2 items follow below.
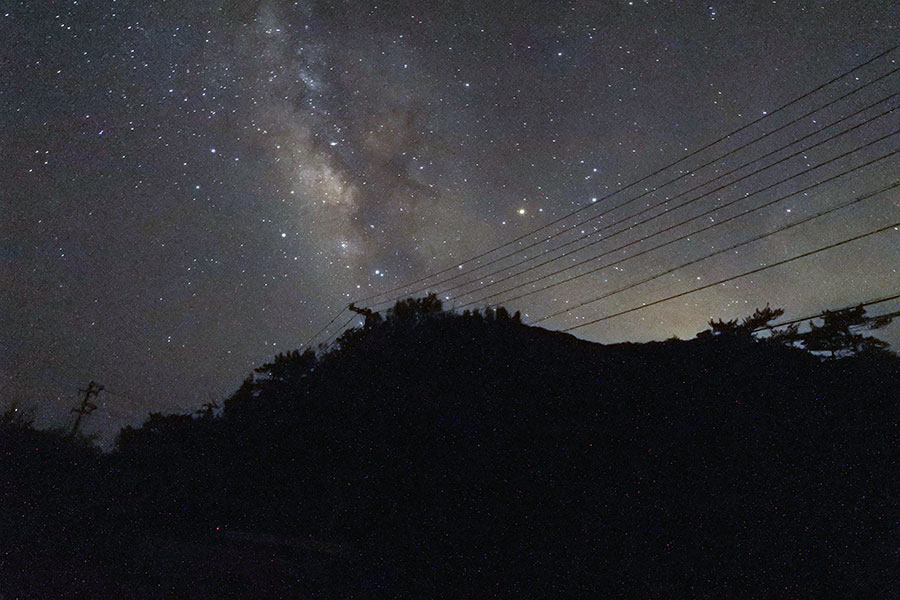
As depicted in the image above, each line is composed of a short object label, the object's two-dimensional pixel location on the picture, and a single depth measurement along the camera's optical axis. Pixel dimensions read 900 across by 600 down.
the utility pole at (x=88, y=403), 47.34
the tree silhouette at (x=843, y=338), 13.70
